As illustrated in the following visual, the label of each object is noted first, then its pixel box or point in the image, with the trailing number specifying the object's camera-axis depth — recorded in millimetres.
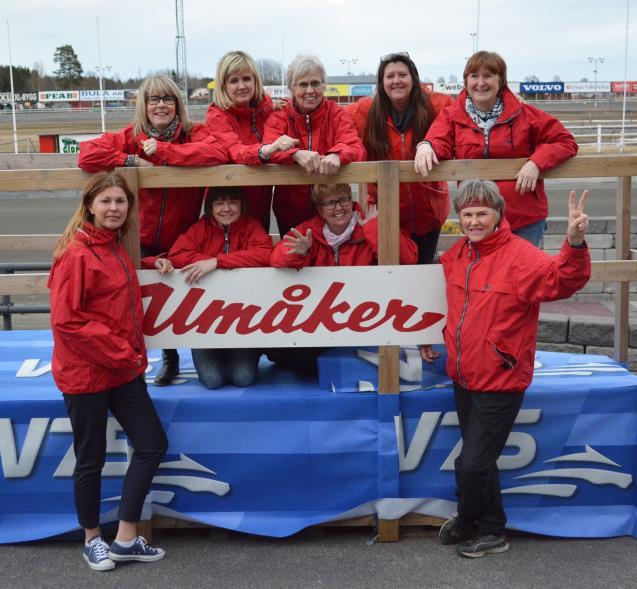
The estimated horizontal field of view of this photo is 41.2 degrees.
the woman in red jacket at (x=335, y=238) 3926
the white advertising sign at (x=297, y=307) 3963
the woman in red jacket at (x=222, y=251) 3984
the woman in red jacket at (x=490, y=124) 4027
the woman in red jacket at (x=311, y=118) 4125
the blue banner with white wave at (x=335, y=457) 4035
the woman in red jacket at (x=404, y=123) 4348
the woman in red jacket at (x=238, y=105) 4188
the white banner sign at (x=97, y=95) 54741
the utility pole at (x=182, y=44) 44138
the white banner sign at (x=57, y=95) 71812
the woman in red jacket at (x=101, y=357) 3555
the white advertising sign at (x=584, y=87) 71712
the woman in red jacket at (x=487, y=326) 3582
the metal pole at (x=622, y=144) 24719
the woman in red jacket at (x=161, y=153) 3879
